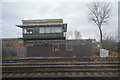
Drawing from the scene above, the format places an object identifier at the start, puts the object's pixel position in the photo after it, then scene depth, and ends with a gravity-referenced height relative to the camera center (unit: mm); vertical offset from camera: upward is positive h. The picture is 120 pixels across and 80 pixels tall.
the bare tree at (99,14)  15151 +4486
